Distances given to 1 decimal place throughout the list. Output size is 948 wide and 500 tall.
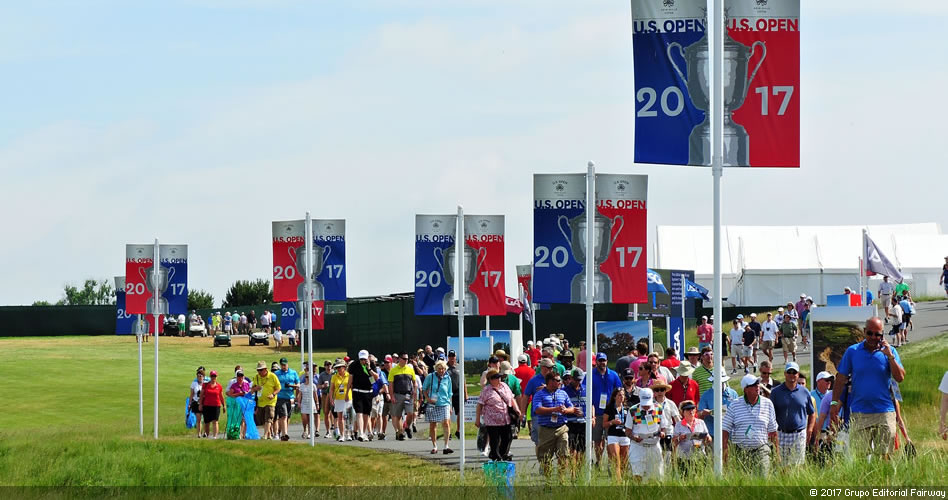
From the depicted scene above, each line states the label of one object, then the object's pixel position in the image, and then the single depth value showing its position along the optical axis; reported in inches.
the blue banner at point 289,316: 1566.2
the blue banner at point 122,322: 1665.8
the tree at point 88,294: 7608.3
